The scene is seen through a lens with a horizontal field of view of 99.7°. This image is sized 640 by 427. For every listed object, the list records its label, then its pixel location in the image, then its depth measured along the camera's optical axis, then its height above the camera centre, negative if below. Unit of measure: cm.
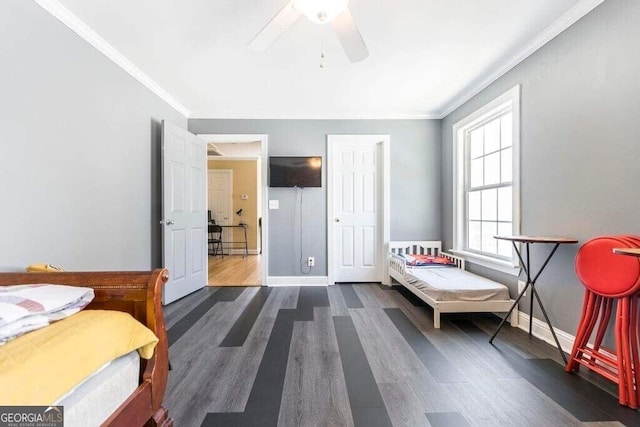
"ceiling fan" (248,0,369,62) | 138 +104
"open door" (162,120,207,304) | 298 +1
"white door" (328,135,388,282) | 385 -1
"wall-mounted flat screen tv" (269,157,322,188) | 367 +54
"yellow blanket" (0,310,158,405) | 70 -44
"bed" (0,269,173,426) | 107 -43
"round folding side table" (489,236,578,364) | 180 -21
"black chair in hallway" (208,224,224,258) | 637 -71
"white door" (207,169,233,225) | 714 +52
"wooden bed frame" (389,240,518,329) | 234 -78
